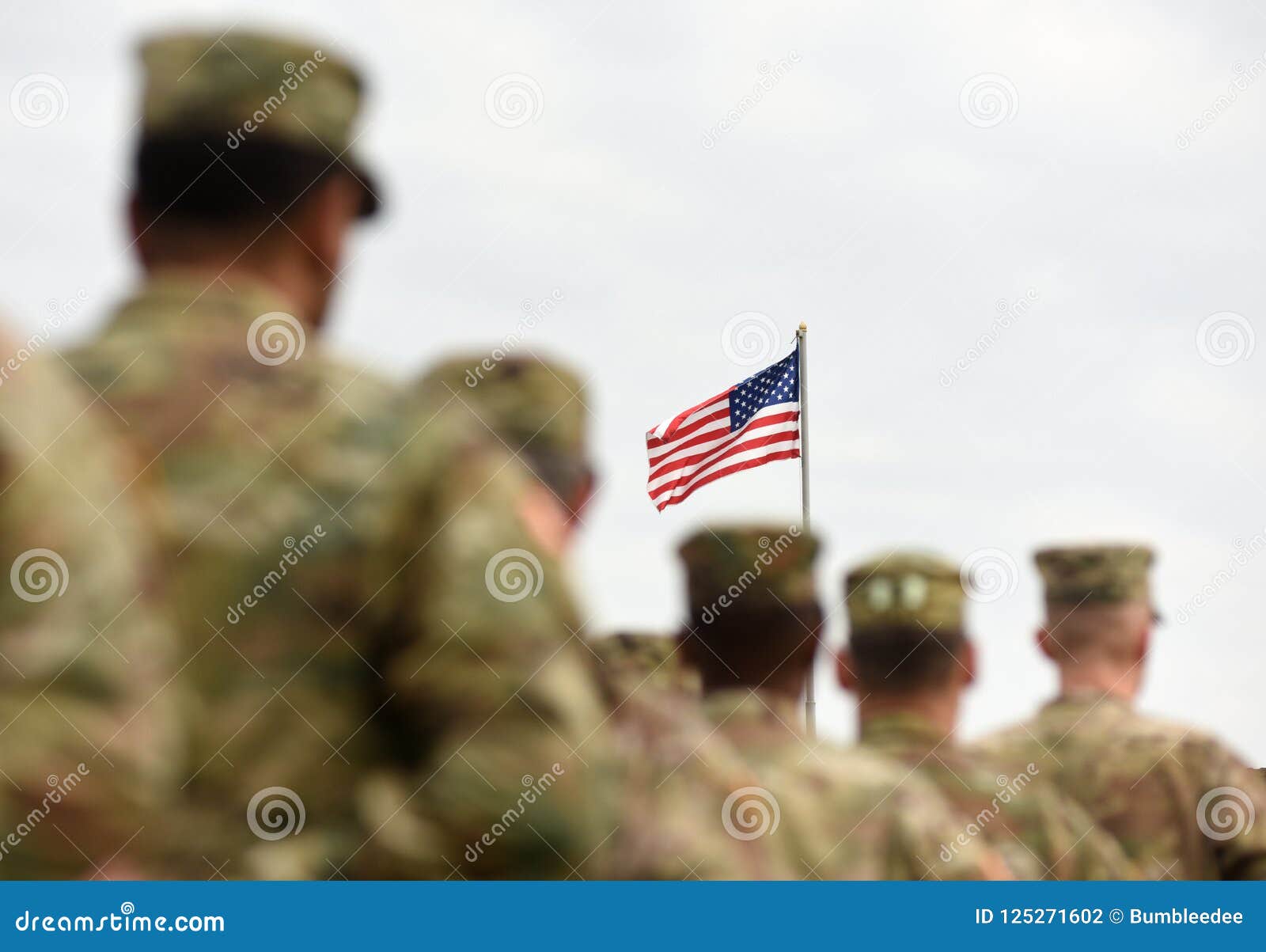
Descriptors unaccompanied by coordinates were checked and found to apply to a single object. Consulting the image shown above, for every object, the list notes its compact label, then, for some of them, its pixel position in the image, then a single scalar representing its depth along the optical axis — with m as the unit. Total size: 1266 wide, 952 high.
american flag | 24.58
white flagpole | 24.83
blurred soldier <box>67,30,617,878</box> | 6.23
